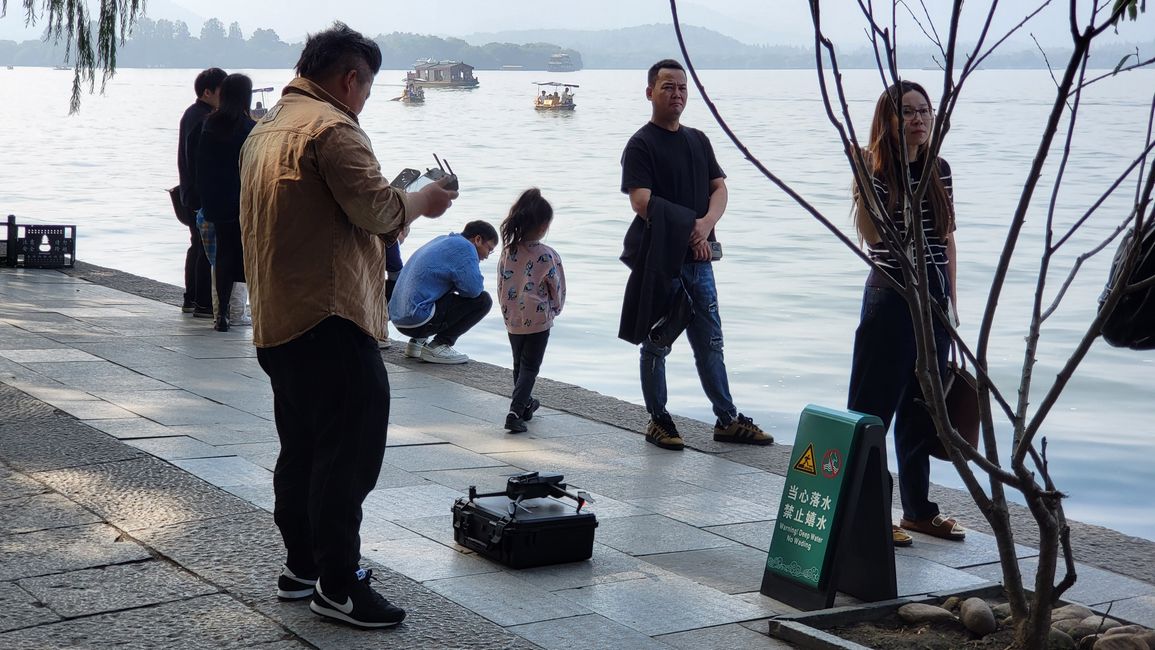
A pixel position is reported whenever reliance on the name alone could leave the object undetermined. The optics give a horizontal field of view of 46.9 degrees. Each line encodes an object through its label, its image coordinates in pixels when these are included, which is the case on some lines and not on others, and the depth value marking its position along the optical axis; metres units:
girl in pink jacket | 7.41
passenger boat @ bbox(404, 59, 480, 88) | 101.50
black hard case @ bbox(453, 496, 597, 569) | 4.82
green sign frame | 4.48
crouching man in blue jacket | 9.45
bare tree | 3.33
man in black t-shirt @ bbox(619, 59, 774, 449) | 6.70
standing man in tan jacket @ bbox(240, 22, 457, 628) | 3.86
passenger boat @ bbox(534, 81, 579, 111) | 78.31
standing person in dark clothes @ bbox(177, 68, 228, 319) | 10.08
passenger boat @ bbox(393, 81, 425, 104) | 90.00
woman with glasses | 5.14
